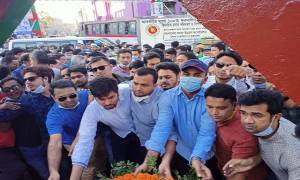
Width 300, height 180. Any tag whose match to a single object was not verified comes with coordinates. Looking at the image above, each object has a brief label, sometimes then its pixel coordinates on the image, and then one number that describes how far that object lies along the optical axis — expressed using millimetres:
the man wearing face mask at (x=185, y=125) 1670
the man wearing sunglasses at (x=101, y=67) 2935
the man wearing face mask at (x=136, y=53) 6123
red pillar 608
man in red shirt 1575
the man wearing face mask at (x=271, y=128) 1413
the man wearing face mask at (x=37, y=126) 2364
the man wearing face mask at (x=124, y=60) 4259
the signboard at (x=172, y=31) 8154
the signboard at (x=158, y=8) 11045
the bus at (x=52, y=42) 9946
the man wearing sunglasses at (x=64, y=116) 2062
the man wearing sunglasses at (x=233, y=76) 2457
